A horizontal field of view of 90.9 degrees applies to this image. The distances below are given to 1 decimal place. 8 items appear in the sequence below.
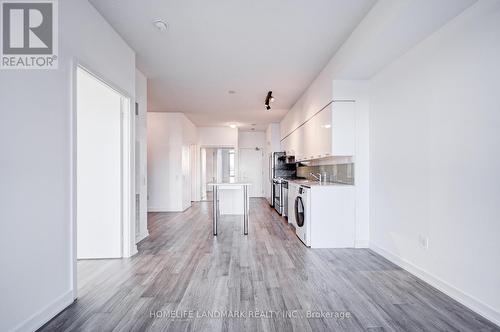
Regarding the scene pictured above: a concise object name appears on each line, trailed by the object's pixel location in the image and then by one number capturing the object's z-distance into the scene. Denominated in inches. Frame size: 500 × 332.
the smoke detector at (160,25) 107.5
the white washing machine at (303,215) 150.7
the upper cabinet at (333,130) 149.6
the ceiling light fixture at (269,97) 201.5
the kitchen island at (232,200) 259.3
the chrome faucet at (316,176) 213.9
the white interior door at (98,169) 128.8
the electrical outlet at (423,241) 103.1
